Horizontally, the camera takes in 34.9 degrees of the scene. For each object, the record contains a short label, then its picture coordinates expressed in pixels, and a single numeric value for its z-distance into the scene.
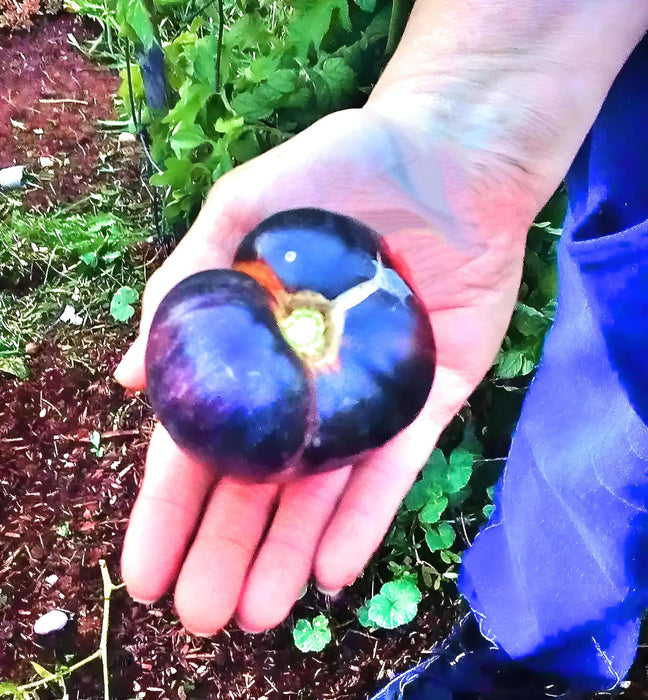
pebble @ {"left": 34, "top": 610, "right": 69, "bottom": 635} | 0.44
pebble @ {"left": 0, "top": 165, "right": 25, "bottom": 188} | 0.59
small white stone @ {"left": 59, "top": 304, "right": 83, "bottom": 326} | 0.53
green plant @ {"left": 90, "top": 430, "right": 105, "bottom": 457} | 0.49
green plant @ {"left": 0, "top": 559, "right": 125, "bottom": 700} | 0.43
